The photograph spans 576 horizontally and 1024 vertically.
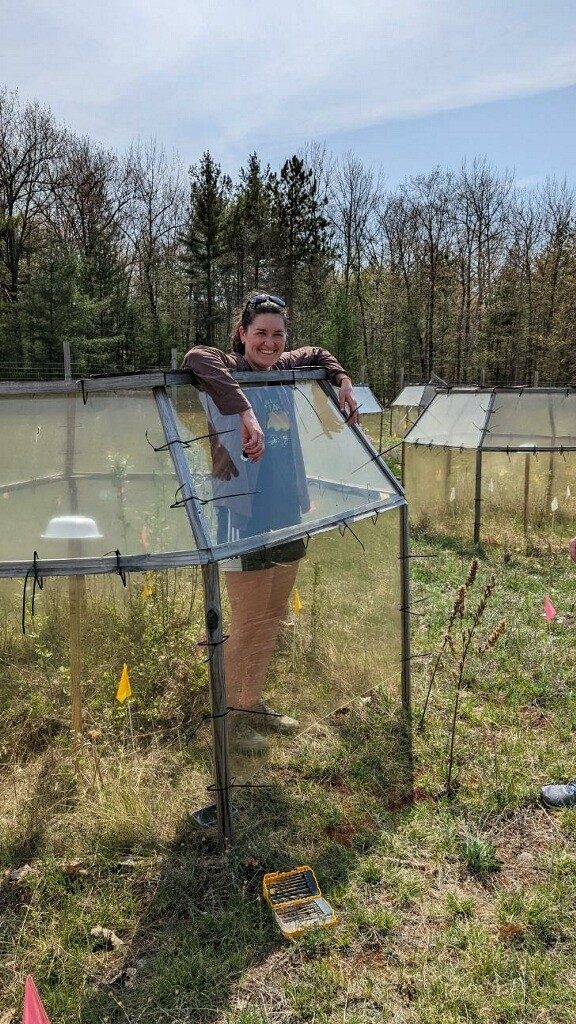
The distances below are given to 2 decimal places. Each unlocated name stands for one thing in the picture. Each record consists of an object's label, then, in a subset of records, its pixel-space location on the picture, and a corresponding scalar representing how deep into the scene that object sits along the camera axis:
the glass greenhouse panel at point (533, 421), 8.37
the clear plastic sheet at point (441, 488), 8.49
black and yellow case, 2.50
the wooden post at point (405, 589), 3.88
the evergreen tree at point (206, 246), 29.06
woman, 2.89
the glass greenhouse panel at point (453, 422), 8.61
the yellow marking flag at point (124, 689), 2.88
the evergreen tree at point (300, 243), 32.56
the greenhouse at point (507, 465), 8.21
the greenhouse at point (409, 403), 20.52
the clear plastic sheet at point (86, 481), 2.84
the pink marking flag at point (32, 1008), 1.78
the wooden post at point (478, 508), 8.30
